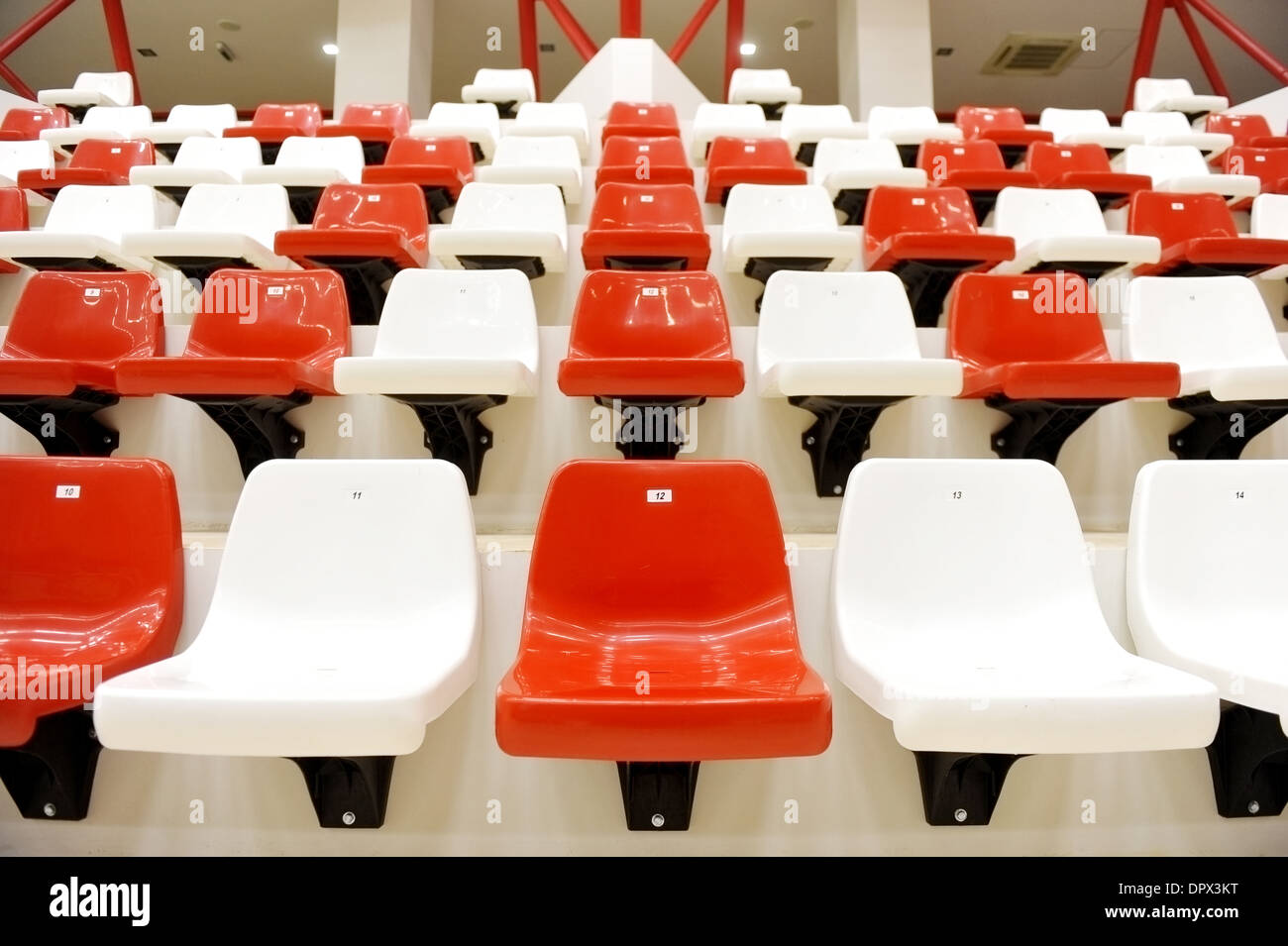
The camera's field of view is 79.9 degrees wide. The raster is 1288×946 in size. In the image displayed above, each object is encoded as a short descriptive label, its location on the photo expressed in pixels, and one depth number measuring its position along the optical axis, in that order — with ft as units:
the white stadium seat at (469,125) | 10.05
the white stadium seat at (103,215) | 6.08
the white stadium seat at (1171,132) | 10.17
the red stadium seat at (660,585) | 3.05
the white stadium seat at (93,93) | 14.57
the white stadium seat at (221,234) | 5.33
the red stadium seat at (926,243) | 5.46
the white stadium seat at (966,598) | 3.03
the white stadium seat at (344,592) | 3.02
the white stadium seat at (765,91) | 14.98
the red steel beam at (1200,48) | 17.29
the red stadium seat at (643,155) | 8.68
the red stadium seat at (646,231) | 5.65
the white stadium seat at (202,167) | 7.75
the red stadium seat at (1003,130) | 10.50
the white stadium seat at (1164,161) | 9.26
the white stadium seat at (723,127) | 10.23
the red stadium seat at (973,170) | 7.65
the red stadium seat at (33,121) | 11.70
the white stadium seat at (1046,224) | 5.63
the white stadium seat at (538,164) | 7.68
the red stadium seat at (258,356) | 3.82
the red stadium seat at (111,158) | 8.55
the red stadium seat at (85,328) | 4.43
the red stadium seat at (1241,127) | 11.95
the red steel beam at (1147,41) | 16.89
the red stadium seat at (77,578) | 3.23
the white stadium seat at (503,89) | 14.28
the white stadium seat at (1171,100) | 13.98
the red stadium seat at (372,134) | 10.55
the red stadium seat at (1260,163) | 9.17
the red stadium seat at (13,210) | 6.89
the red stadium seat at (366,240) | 5.51
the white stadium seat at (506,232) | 5.42
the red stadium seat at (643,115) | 10.99
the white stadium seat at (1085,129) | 10.19
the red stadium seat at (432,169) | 7.66
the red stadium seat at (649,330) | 4.34
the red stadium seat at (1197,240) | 5.63
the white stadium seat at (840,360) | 3.85
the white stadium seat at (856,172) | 7.43
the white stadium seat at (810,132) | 10.41
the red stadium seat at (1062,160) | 9.27
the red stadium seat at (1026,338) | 4.28
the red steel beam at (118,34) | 17.15
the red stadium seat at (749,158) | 7.93
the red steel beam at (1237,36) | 16.05
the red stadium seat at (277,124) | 10.74
